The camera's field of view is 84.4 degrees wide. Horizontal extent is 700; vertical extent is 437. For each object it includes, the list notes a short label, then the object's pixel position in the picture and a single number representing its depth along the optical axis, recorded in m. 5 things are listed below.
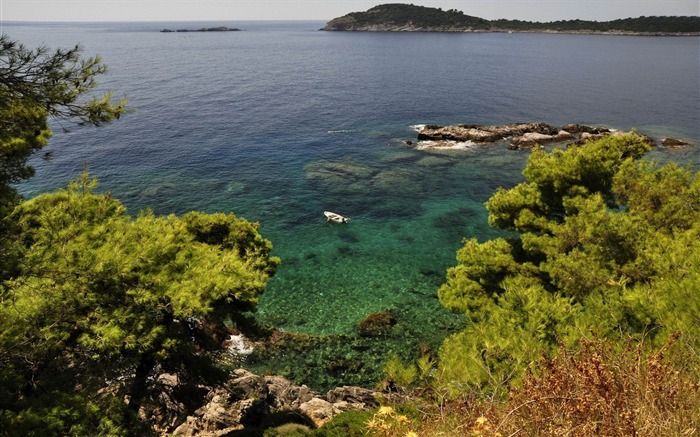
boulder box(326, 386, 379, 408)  19.16
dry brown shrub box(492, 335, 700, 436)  5.38
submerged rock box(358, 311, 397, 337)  24.88
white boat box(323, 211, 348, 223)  37.88
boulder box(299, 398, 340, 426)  17.55
